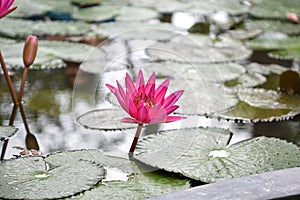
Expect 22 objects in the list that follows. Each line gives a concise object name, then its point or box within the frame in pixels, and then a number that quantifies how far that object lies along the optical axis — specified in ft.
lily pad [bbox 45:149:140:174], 8.24
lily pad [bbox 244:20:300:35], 17.47
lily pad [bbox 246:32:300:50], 15.70
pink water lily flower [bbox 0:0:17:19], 9.18
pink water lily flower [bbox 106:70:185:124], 7.75
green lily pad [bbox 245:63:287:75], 13.30
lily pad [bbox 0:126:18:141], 9.12
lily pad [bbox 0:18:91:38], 15.76
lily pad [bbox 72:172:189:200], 7.35
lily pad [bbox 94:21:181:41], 16.09
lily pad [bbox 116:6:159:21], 17.93
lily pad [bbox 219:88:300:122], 10.50
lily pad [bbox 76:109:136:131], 9.74
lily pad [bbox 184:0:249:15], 19.37
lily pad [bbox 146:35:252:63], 14.09
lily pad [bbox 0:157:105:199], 7.29
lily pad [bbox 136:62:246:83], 12.67
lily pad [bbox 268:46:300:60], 14.58
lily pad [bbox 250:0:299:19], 19.28
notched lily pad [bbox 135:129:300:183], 8.04
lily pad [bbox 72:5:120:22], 18.20
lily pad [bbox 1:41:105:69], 13.08
